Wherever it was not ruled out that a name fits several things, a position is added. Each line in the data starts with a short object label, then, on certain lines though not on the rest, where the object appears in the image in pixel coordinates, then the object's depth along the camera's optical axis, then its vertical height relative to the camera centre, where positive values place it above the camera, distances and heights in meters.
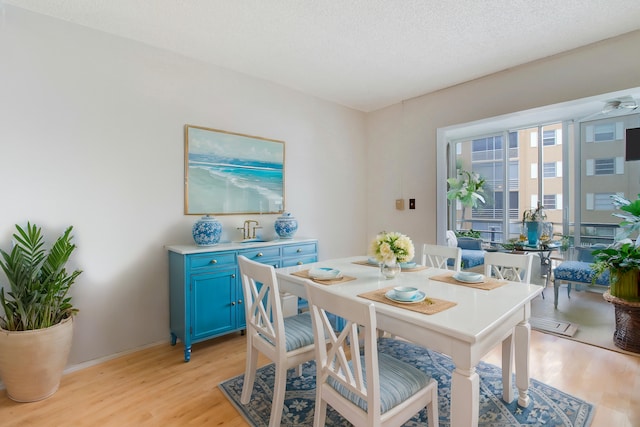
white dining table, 1.21 -0.47
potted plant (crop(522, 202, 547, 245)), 3.78 -0.18
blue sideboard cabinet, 2.49 -0.64
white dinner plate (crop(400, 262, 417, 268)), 2.37 -0.40
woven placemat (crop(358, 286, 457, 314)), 1.43 -0.44
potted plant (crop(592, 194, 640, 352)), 2.56 -0.57
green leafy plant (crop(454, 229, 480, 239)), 5.24 -0.37
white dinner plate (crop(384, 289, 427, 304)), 1.53 -0.43
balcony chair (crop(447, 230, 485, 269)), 4.32 -0.59
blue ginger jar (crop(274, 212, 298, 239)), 3.21 -0.15
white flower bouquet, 1.96 -0.24
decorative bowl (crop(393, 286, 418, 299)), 1.55 -0.41
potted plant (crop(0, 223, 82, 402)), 1.89 -0.68
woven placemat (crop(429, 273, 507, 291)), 1.84 -0.44
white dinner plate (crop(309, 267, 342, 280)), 2.01 -0.40
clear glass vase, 2.05 -0.38
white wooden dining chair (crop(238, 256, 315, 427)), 1.66 -0.70
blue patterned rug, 1.77 -1.17
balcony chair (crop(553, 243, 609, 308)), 3.37 -0.69
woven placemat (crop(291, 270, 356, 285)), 1.96 -0.43
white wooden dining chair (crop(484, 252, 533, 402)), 1.92 -0.45
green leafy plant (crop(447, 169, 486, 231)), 5.16 +0.36
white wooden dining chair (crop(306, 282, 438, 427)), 1.19 -0.74
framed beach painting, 2.88 +0.38
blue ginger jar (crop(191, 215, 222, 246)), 2.65 -0.16
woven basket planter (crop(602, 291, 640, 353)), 2.56 -0.94
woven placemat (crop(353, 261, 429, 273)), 2.33 -0.42
